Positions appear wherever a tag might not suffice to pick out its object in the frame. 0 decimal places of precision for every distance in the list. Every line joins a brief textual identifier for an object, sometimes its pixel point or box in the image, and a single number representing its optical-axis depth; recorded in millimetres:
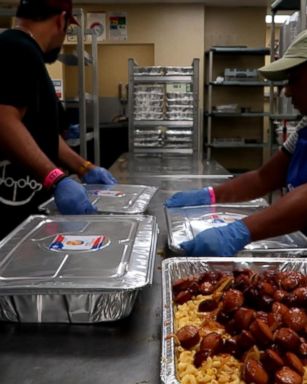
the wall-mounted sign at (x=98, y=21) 7477
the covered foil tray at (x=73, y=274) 840
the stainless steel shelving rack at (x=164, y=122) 4777
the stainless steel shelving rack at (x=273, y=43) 4170
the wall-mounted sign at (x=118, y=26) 7473
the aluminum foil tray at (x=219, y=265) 1021
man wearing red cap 1801
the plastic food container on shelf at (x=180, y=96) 4875
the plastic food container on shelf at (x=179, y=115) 4871
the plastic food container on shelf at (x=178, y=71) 4757
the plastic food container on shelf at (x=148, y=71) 4750
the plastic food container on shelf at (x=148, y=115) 4941
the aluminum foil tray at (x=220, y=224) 1231
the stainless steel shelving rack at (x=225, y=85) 7223
